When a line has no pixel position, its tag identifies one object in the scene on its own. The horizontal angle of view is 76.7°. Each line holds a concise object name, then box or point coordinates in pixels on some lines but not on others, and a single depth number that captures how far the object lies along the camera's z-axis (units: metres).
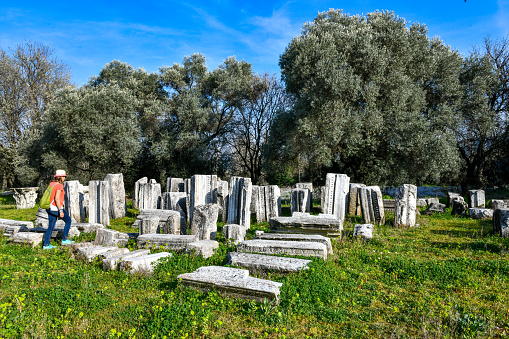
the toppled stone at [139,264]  5.86
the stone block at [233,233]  8.21
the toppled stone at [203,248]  6.76
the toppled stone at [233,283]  4.60
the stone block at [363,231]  8.44
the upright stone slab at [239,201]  10.63
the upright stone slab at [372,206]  10.91
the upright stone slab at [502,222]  8.72
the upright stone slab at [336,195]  11.63
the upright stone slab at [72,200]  12.16
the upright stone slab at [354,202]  12.37
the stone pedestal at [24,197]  16.84
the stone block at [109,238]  7.94
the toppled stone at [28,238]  8.20
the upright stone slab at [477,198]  14.27
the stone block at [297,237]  7.29
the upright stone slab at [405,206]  10.42
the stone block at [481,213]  11.90
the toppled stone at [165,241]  7.42
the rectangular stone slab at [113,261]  6.12
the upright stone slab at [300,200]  12.24
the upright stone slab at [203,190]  11.73
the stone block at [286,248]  6.50
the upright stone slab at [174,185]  15.30
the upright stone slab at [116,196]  13.05
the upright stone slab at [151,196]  14.11
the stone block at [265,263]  5.69
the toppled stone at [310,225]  8.41
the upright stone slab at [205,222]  8.47
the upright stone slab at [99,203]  11.84
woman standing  8.05
